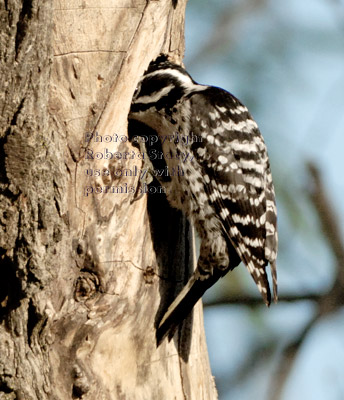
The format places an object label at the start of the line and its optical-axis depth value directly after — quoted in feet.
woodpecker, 23.13
